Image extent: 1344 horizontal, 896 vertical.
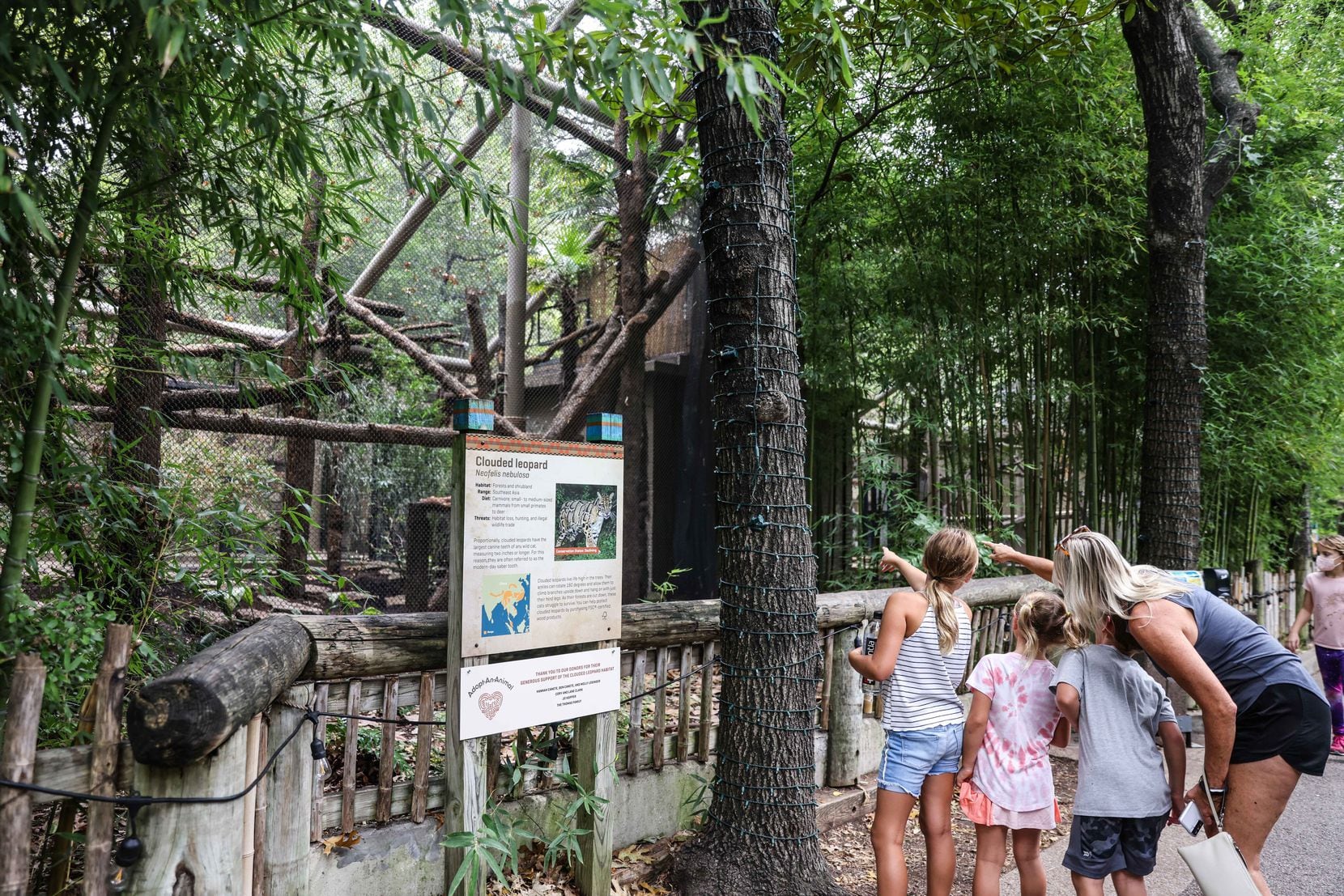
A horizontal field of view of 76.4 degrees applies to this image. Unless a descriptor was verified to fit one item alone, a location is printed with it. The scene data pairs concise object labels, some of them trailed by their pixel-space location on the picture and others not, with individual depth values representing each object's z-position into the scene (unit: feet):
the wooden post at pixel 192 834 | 5.49
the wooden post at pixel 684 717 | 10.35
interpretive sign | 7.70
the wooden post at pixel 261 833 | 6.87
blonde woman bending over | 7.25
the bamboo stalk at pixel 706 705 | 10.61
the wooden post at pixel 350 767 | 7.82
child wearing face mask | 16.98
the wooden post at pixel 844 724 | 11.94
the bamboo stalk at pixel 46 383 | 5.53
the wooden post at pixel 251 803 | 6.05
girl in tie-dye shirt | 8.23
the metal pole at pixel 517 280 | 13.37
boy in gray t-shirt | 7.54
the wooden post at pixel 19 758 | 4.95
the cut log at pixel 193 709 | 5.13
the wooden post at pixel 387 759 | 8.02
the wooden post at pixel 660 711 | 10.14
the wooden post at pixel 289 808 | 7.17
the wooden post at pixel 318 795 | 7.58
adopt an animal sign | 7.64
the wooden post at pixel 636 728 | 9.87
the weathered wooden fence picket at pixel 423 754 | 8.36
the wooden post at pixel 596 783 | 8.55
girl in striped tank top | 8.35
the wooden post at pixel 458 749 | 7.52
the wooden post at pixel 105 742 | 5.30
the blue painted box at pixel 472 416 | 7.66
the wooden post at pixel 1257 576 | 22.26
